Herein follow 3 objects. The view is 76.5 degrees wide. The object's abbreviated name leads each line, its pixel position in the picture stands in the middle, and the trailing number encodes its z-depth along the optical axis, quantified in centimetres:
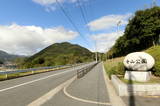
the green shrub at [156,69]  782
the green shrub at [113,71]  968
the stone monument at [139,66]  734
